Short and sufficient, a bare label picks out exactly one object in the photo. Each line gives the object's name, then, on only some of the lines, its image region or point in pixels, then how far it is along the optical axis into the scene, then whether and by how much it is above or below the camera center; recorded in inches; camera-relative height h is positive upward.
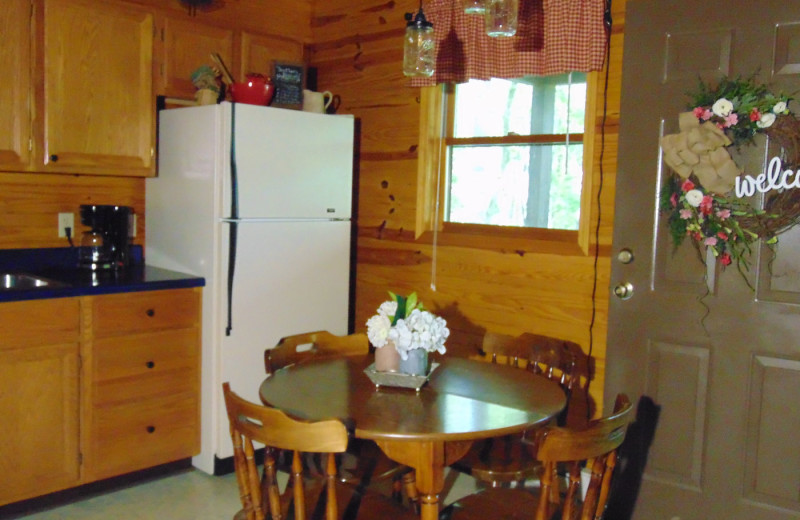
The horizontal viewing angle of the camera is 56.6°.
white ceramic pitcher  142.9 +20.0
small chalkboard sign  142.9 +23.3
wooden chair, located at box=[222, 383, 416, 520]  65.2 -23.9
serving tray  83.9 -19.4
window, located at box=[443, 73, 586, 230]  122.0 +10.6
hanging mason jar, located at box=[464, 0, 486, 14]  83.0 +22.8
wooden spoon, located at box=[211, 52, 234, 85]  140.4 +25.1
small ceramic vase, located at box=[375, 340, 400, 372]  84.8 -17.2
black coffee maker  128.1 -7.2
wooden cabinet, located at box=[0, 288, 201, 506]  108.0 -29.8
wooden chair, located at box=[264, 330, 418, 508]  91.0 -31.6
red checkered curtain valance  114.3 +27.8
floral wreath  96.0 +6.8
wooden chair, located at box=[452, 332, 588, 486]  93.0 -31.1
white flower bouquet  82.3 -13.2
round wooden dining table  70.4 -20.6
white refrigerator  124.4 -3.9
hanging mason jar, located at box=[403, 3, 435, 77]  87.4 +19.2
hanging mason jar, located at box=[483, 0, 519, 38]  78.7 +20.8
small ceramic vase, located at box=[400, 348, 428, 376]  84.0 -17.4
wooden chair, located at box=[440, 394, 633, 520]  65.7 -21.7
